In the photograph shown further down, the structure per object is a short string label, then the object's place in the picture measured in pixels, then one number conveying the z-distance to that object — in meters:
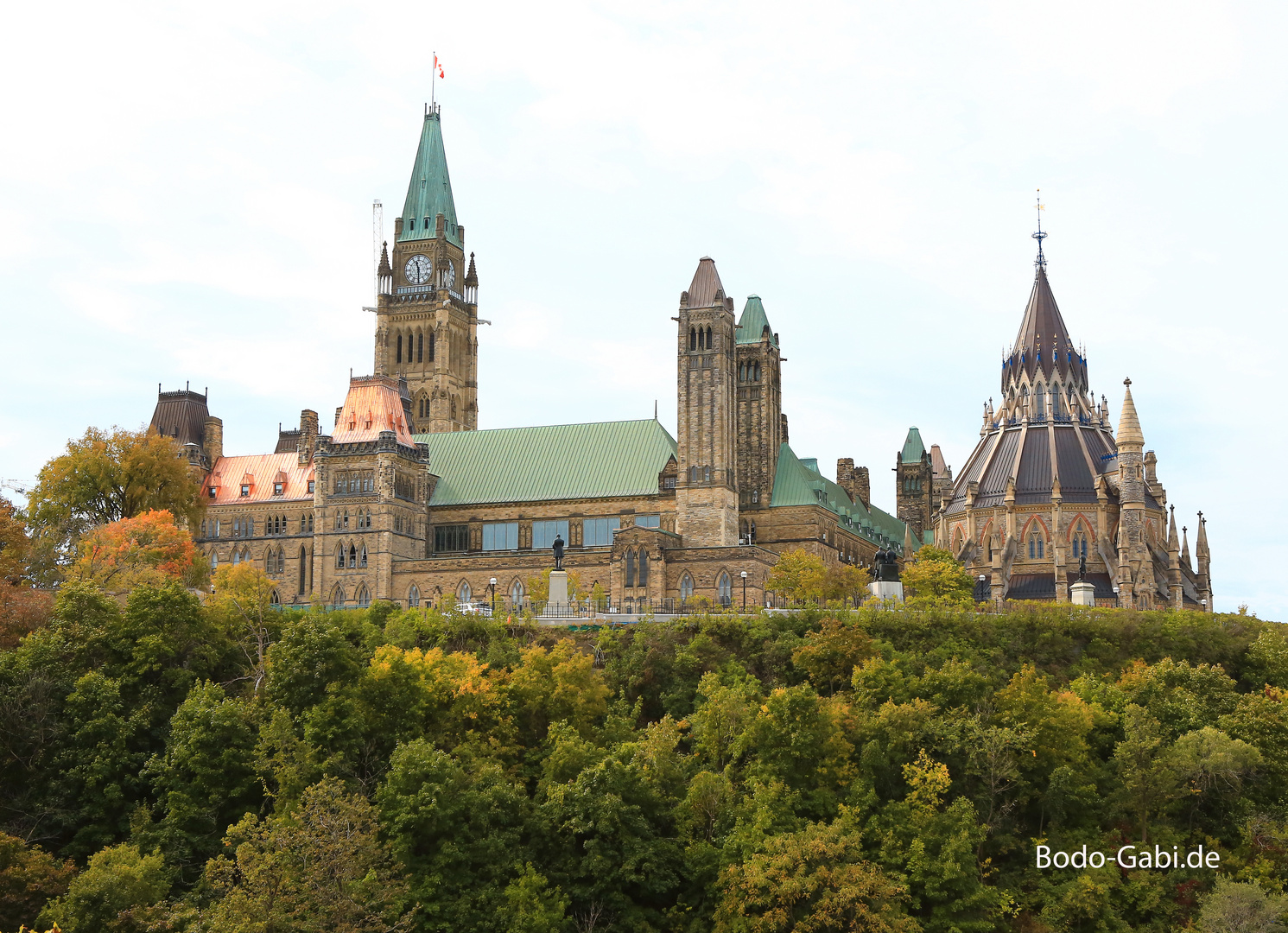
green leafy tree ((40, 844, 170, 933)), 57.59
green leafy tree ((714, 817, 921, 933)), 59.81
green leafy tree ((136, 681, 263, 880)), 63.38
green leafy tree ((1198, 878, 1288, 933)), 61.00
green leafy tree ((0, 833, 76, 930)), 59.34
